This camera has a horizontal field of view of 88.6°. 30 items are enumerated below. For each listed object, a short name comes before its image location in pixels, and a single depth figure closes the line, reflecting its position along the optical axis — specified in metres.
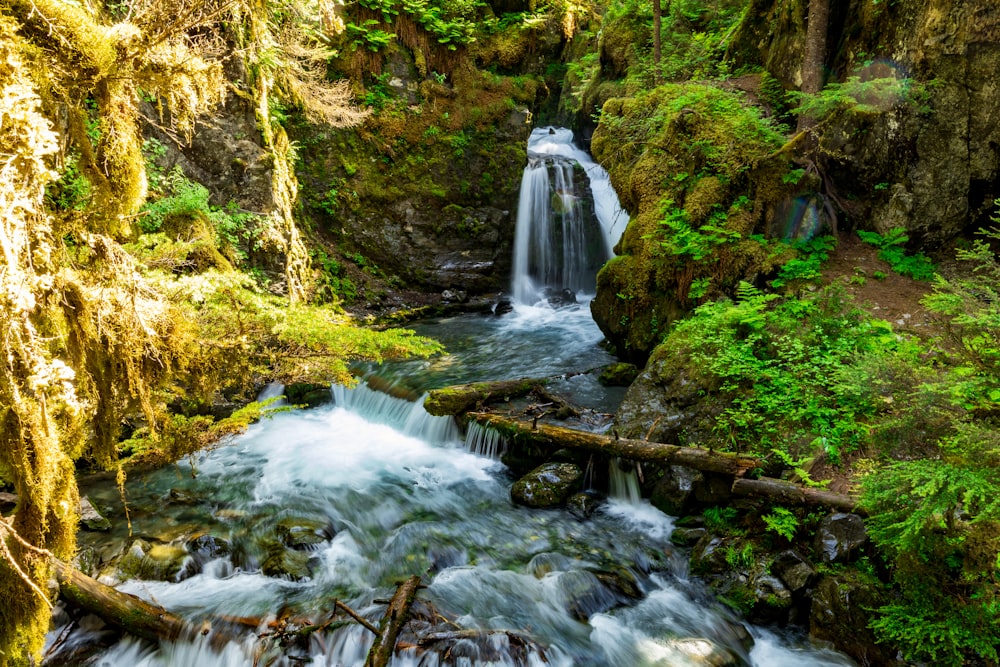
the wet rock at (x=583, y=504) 6.53
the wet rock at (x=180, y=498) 6.54
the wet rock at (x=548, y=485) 6.77
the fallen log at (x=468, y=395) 8.18
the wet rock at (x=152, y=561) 5.17
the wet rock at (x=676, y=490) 6.14
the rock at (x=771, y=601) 4.77
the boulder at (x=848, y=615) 4.21
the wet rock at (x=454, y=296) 15.02
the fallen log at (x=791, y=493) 4.77
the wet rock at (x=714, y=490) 5.79
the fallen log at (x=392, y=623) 4.05
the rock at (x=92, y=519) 5.72
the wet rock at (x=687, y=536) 5.78
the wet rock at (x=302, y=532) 5.88
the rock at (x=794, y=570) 4.75
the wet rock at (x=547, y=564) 5.59
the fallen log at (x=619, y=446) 5.64
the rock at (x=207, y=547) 5.53
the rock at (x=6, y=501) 4.40
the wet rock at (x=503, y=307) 14.64
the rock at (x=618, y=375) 9.21
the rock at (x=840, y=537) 4.62
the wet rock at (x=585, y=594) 5.14
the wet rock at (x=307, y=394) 9.98
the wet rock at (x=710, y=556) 5.32
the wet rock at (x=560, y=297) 15.02
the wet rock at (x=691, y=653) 4.52
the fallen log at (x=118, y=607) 4.16
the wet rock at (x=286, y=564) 5.41
